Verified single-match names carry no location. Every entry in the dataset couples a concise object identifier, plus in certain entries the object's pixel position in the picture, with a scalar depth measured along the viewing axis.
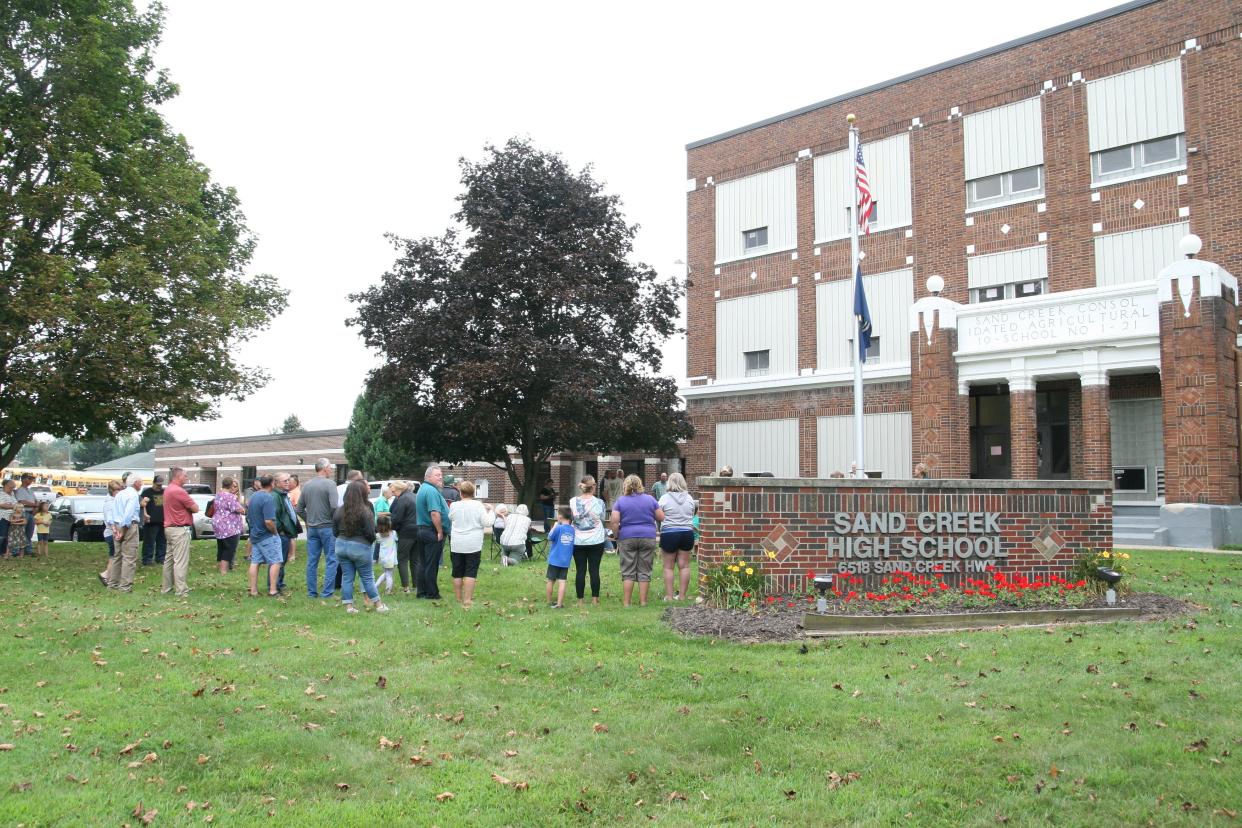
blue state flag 19.91
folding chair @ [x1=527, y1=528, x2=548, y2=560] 20.00
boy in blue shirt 12.34
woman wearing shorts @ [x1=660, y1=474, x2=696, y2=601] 12.34
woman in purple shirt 12.23
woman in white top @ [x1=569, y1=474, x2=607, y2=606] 12.45
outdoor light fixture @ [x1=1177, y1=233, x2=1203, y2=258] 20.62
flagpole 18.72
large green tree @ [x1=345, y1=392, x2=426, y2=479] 46.78
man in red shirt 13.34
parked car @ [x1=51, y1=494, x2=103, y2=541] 27.00
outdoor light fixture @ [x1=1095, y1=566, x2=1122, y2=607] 10.85
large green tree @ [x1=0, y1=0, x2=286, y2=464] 18.72
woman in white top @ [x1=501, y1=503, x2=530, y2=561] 18.05
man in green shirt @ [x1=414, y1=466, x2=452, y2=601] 12.40
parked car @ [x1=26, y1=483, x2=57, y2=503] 32.84
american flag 19.78
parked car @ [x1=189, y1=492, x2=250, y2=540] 26.42
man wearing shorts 13.14
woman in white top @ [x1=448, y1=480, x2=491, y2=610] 12.09
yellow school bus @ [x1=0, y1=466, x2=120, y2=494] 61.25
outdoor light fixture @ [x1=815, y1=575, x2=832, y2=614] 10.05
